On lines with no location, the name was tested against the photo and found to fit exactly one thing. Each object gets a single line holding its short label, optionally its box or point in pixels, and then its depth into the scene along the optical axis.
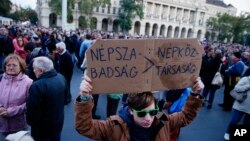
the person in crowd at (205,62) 5.01
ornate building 46.24
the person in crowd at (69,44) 8.14
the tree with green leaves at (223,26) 42.56
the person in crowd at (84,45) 5.51
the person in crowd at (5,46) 5.15
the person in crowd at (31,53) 3.20
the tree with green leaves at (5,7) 32.20
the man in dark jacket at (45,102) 1.99
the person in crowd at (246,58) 5.41
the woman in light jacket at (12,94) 2.04
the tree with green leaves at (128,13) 41.67
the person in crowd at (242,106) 3.11
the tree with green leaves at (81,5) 32.88
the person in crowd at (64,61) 4.02
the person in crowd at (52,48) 4.66
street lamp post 12.66
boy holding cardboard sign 1.15
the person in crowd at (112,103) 3.35
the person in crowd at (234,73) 4.63
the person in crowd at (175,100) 2.52
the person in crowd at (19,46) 4.74
